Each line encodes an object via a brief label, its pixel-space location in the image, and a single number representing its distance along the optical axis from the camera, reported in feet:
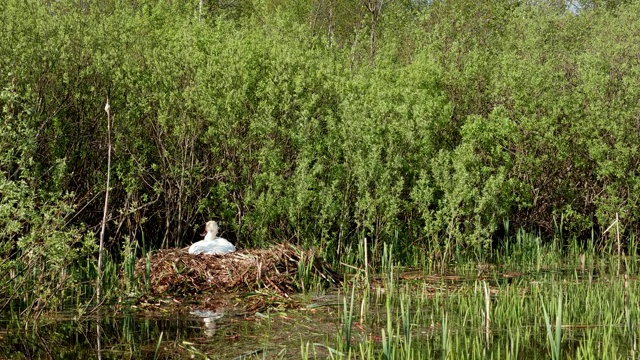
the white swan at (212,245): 38.75
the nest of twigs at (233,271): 35.12
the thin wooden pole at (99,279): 28.62
